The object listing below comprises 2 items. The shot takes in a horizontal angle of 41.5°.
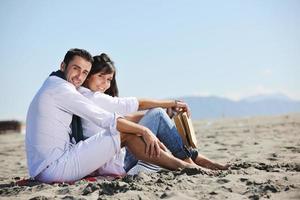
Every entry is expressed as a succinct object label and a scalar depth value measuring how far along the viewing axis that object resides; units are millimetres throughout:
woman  4090
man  3453
